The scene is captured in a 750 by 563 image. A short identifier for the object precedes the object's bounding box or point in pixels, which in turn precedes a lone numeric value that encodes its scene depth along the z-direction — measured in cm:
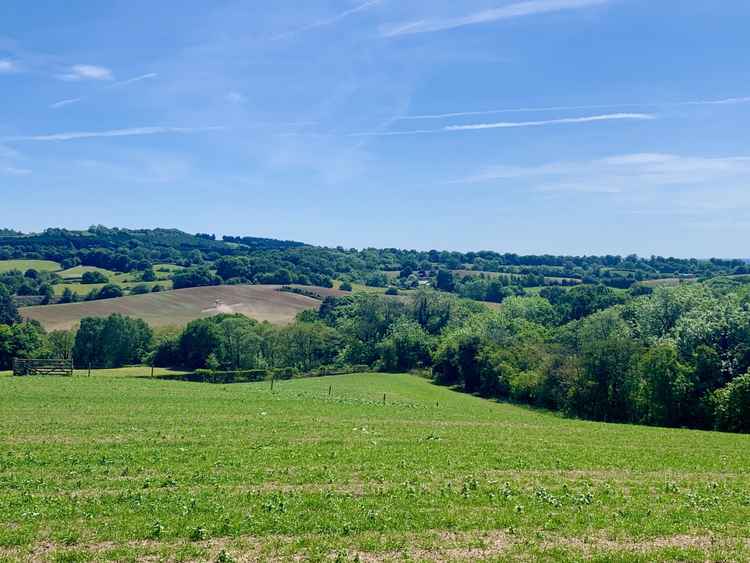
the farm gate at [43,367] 5800
